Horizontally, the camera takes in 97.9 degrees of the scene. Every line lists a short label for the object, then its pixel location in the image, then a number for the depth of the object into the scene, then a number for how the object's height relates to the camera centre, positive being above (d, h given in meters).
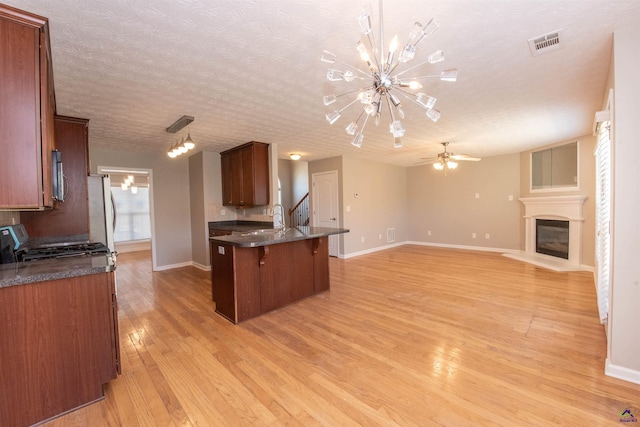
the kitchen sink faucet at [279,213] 4.30 -0.09
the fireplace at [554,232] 5.10 -0.61
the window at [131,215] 8.40 -0.13
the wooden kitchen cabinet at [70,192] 3.12 +0.24
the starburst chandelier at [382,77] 1.41 +0.76
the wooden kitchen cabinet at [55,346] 1.56 -0.81
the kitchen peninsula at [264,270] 3.08 -0.76
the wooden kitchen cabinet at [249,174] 4.97 +0.63
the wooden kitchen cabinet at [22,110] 1.54 +0.59
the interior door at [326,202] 6.51 +0.12
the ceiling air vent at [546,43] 1.93 +1.15
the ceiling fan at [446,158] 5.16 +0.86
